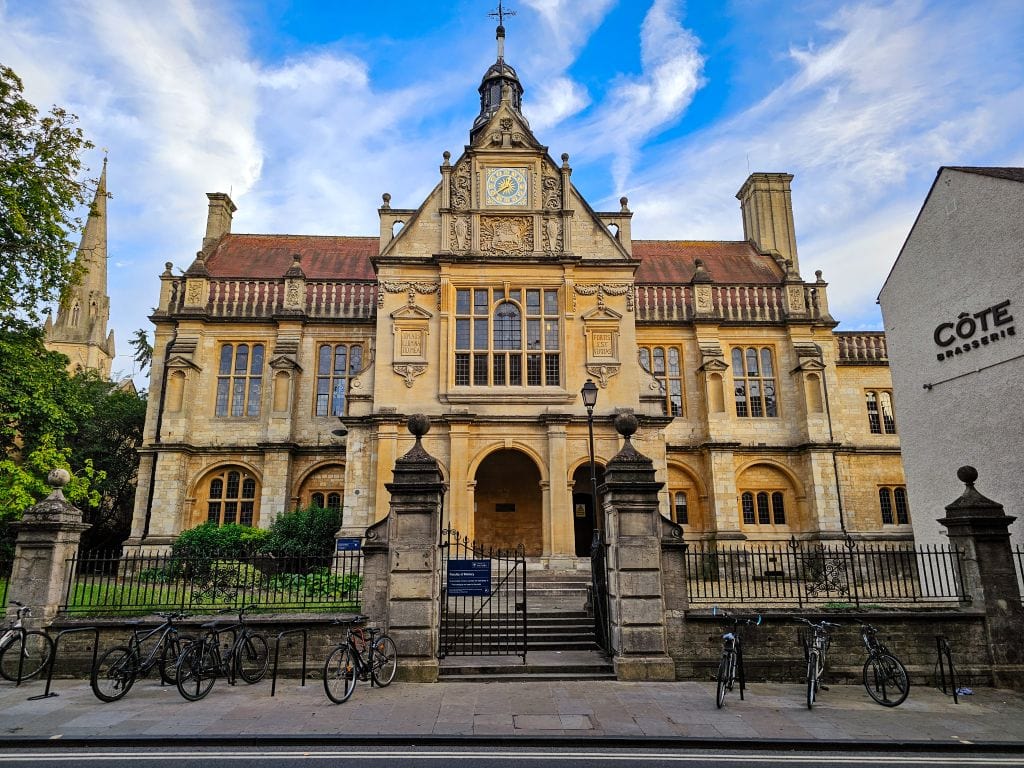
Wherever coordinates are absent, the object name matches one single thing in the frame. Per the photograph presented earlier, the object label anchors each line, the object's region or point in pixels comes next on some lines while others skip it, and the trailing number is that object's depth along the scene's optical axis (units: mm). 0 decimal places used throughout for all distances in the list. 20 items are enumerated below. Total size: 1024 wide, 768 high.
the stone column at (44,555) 11266
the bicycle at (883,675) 9383
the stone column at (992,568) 11055
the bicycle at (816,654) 9211
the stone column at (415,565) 10703
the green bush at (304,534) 23188
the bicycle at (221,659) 9641
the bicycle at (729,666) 9227
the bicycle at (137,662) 9449
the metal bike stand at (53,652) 9555
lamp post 16203
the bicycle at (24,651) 10398
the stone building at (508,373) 22125
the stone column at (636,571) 10836
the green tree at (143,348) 39125
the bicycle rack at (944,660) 10039
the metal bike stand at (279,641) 9708
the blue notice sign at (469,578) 11625
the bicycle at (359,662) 9336
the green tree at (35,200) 18453
